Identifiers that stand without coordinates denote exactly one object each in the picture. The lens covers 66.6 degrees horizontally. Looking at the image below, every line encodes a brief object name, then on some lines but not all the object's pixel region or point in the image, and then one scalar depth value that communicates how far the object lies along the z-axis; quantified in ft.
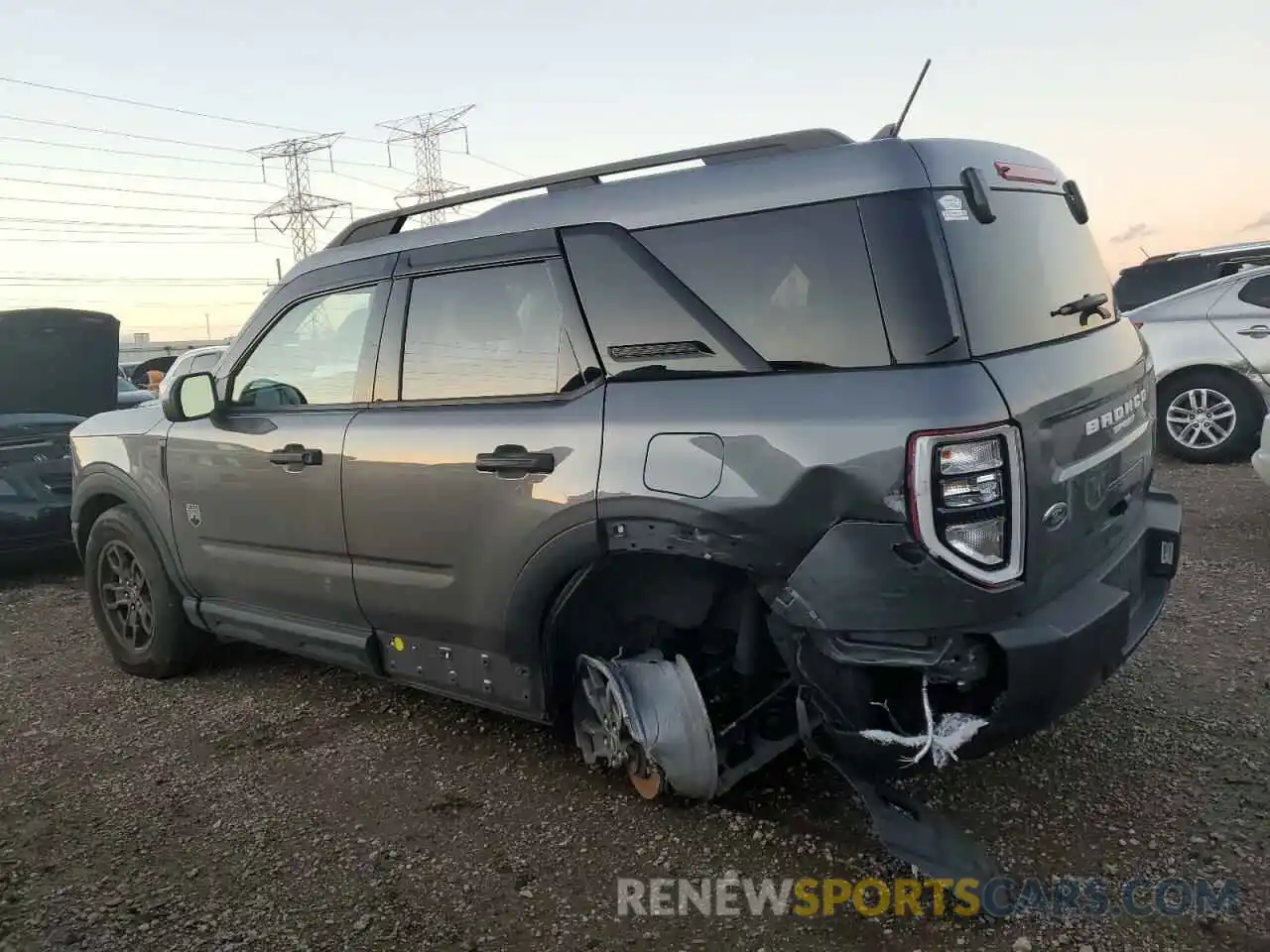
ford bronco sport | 7.84
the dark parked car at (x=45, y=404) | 21.97
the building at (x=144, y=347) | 180.04
